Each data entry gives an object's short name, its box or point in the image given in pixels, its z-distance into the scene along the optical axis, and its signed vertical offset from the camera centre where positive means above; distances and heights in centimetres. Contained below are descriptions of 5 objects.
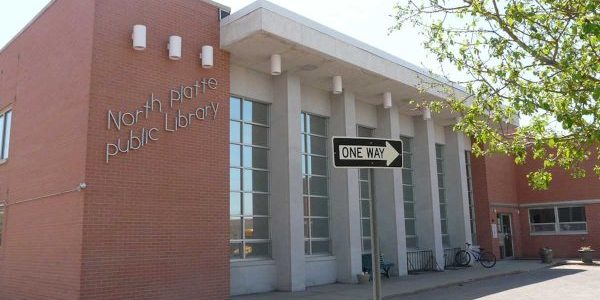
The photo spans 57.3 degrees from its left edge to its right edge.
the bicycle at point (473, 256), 2331 -107
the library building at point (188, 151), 1179 +218
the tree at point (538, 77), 763 +225
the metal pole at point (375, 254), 543 -20
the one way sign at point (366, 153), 561 +85
